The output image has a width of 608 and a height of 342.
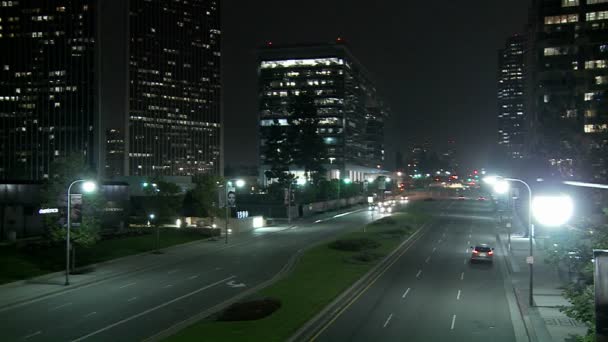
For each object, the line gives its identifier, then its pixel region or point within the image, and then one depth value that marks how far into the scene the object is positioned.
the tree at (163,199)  59.78
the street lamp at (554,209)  25.03
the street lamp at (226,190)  61.28
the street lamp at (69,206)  35.00
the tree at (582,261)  16.08
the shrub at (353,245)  52.52
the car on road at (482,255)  43.91
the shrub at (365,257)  45.26
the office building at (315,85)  184.50
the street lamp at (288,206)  86.81
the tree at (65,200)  40.16
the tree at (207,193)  66.56
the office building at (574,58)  108.75
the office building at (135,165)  197.85
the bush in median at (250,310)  25.03
